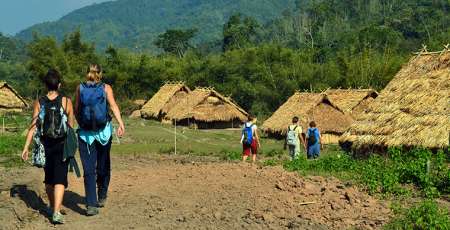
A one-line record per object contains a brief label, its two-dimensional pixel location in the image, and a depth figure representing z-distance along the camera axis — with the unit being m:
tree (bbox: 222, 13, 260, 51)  85.94
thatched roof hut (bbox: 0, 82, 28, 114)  47.44
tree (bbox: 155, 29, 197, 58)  97.25
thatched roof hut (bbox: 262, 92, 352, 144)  30.16
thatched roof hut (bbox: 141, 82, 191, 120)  43.03
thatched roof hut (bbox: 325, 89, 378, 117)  32.97
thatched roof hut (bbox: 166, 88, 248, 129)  37.81
